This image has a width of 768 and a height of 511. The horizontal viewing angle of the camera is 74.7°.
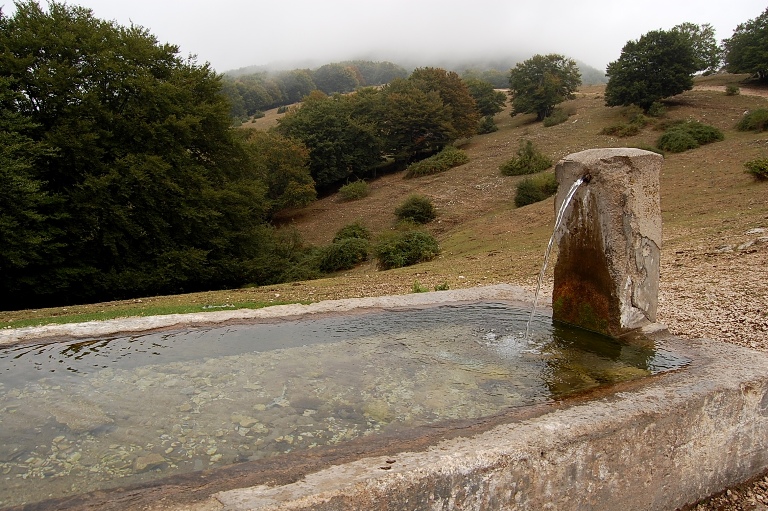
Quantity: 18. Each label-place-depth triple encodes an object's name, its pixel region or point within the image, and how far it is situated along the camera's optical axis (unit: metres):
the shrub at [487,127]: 50.38
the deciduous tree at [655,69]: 37.09
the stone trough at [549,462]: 2.55
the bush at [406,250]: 18.14
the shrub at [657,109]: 36.03
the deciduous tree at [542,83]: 47.22
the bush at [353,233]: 25.95
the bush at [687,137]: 27.53
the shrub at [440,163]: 39.25
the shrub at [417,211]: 28.27
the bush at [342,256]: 20.84
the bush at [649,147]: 28.18
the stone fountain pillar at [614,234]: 4.90
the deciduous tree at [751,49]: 40.66
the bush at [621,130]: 33.88
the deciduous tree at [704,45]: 39.30
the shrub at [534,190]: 25.58
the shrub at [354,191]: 37.78
